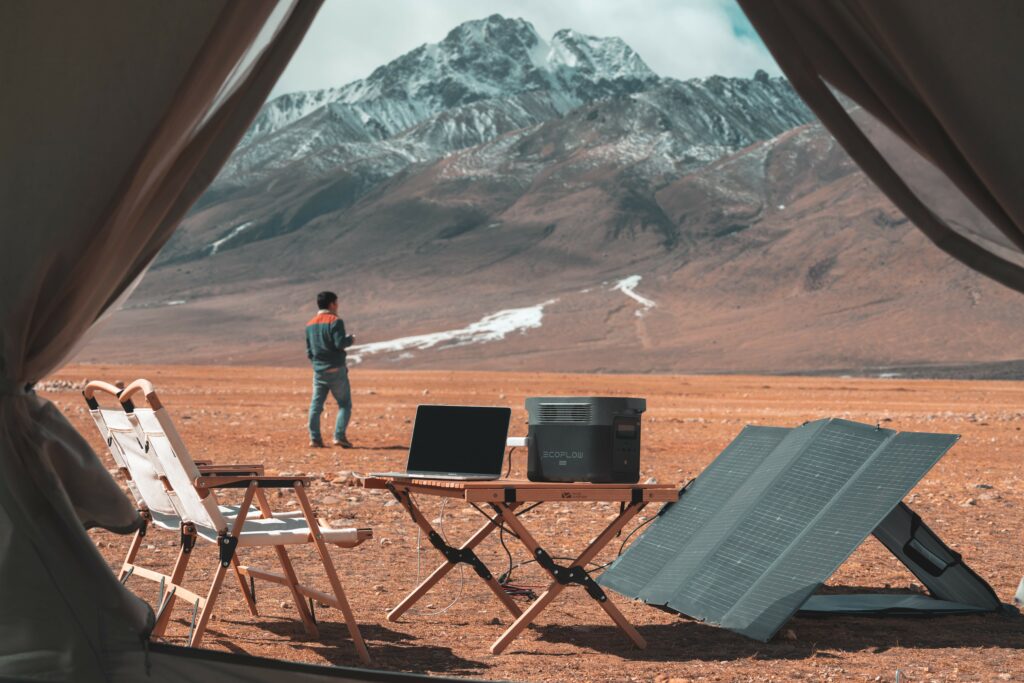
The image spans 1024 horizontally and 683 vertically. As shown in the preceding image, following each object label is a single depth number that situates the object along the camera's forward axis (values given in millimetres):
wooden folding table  5695
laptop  6094
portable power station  5766
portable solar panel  6266
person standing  14422
